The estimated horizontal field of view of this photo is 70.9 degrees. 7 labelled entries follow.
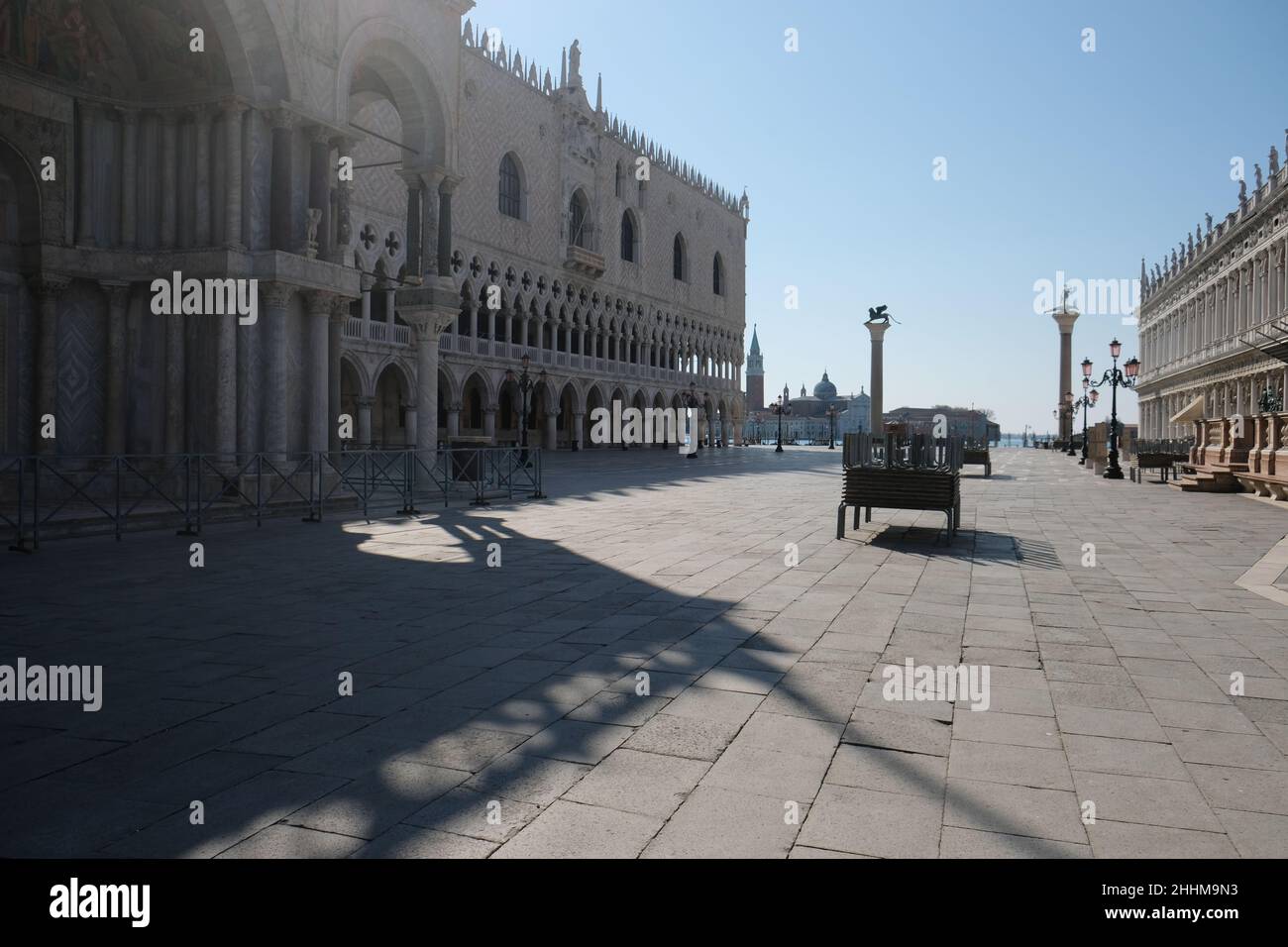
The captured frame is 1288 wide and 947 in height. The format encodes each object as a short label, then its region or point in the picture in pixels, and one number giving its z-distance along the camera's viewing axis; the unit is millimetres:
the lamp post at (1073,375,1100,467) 53219
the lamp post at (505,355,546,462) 31042
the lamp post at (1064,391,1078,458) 70325
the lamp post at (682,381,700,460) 46719
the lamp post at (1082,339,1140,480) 28053
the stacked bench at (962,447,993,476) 30928
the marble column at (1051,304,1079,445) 72250
